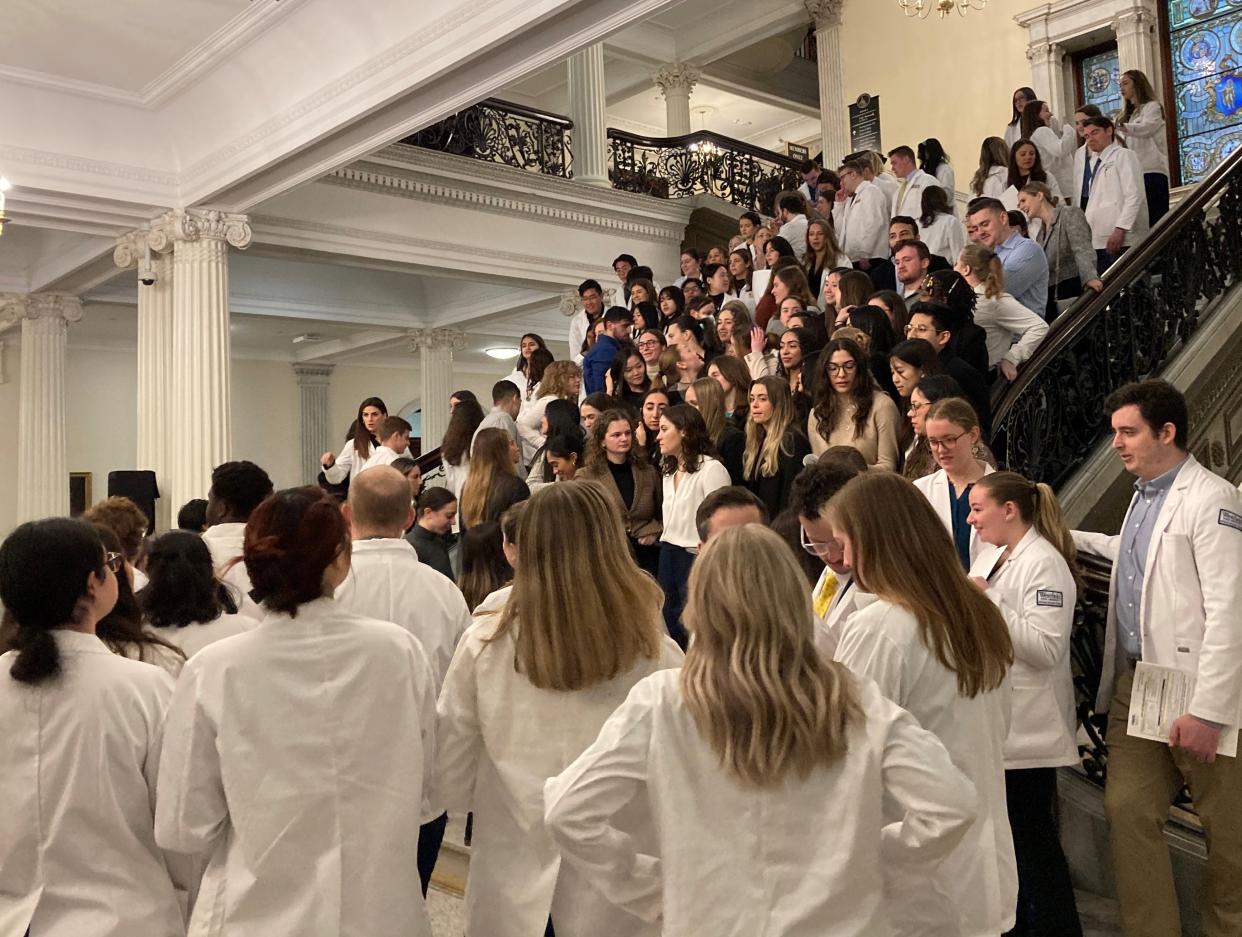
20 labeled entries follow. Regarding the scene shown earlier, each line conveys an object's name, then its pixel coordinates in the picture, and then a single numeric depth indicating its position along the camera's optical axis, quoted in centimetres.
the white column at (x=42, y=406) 1315
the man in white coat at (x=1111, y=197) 823
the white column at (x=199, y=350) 1036
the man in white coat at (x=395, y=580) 334
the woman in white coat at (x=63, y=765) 226
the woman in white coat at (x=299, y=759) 222
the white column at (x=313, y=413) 2045
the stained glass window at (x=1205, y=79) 1274
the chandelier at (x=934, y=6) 1057
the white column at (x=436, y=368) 1720
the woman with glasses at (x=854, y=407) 531
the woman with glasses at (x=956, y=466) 402
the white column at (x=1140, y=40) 1327
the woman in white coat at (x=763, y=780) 190
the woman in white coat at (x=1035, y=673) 330
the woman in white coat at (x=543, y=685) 242
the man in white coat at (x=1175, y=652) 325
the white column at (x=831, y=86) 1638
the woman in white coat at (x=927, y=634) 236
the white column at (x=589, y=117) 1418
